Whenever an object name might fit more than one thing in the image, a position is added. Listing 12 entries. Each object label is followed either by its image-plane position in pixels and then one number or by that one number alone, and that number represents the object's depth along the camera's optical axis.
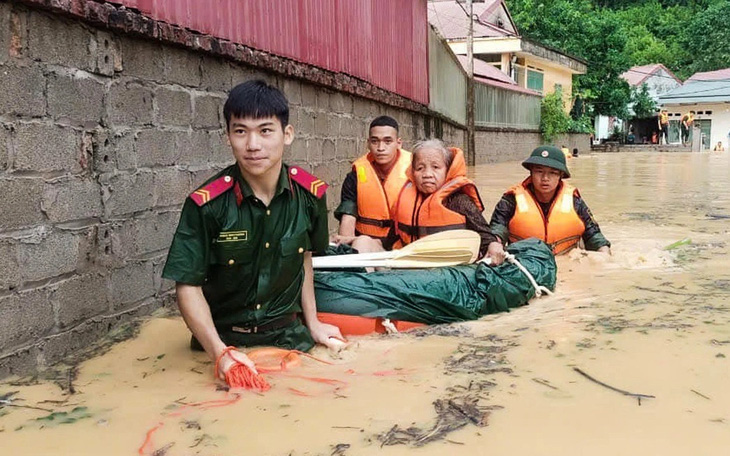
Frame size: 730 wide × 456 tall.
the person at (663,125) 40.84
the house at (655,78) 45.78
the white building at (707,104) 40.31
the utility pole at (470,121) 19.86
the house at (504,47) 27.31
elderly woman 4.77
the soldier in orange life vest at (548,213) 5.69
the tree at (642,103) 40.97
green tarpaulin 3.87
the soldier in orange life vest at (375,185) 5.41
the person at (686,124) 40.78
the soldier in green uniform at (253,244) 2.98
